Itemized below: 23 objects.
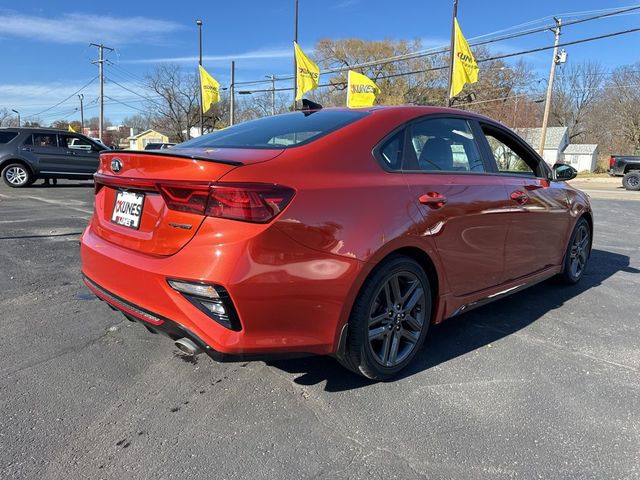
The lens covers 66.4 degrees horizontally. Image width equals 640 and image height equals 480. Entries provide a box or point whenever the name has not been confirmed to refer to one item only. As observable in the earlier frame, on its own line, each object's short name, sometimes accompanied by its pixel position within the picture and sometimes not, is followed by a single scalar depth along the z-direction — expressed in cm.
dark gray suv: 1412
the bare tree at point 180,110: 6272
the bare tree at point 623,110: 5109
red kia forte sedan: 224
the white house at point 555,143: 6006
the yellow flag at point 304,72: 1991
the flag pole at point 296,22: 2381
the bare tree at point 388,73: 5088
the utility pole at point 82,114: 7880
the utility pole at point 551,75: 2927
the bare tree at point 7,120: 8519
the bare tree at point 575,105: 6234
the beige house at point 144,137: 9398
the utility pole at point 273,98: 4109
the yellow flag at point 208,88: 2506
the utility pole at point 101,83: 4547
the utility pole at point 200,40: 2980
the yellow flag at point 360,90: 1723
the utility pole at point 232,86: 3566
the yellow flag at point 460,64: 1567
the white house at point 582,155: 6175
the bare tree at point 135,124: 11266
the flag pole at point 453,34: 1603
